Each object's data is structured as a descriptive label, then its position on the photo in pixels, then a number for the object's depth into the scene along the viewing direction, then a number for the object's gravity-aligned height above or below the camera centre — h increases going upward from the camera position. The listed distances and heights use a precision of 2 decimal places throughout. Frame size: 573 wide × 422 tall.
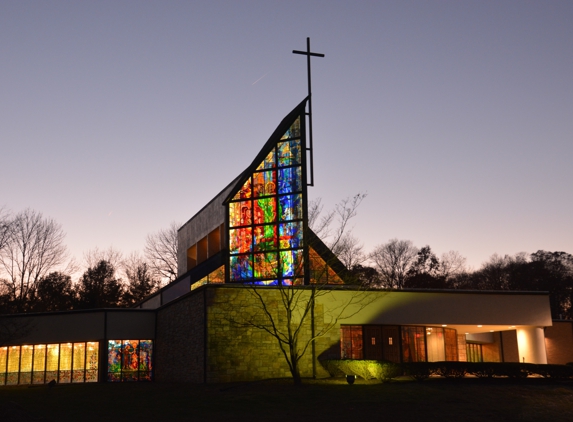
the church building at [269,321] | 26.91 +0.87
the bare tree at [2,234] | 39.64 +7.09
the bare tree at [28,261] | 52.28 +6.82
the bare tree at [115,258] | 68.38 +8.98
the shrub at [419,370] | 25.05 -1.32
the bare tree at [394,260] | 71.94 +8.72
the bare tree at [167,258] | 64.56 +8.47
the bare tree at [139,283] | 66.75 +6.13
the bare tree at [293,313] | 26.66 +1.12
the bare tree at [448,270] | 75.55 +7.65
